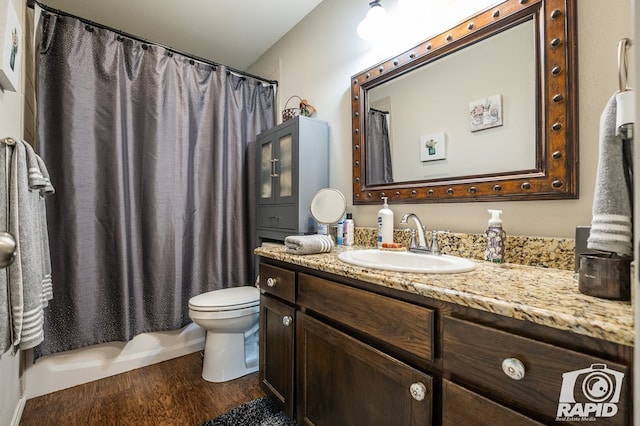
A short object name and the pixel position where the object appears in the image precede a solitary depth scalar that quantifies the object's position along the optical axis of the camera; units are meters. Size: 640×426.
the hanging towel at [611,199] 0.58
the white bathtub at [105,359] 1.61
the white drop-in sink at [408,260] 0.86
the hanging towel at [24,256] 1.03
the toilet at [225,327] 1.67
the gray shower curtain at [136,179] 1.61
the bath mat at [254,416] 1.34
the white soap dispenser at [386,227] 1.38
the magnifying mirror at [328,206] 1.66
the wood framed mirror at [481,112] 0.92
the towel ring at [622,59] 0.58
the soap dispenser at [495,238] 1.00
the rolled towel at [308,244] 1.29
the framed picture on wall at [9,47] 1.03
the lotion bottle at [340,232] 1.63
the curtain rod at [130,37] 1.55
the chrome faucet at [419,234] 1.24
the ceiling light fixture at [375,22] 1.43
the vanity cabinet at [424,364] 0.48
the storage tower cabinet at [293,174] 1.76
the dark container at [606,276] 0.57
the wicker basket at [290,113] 2.00
